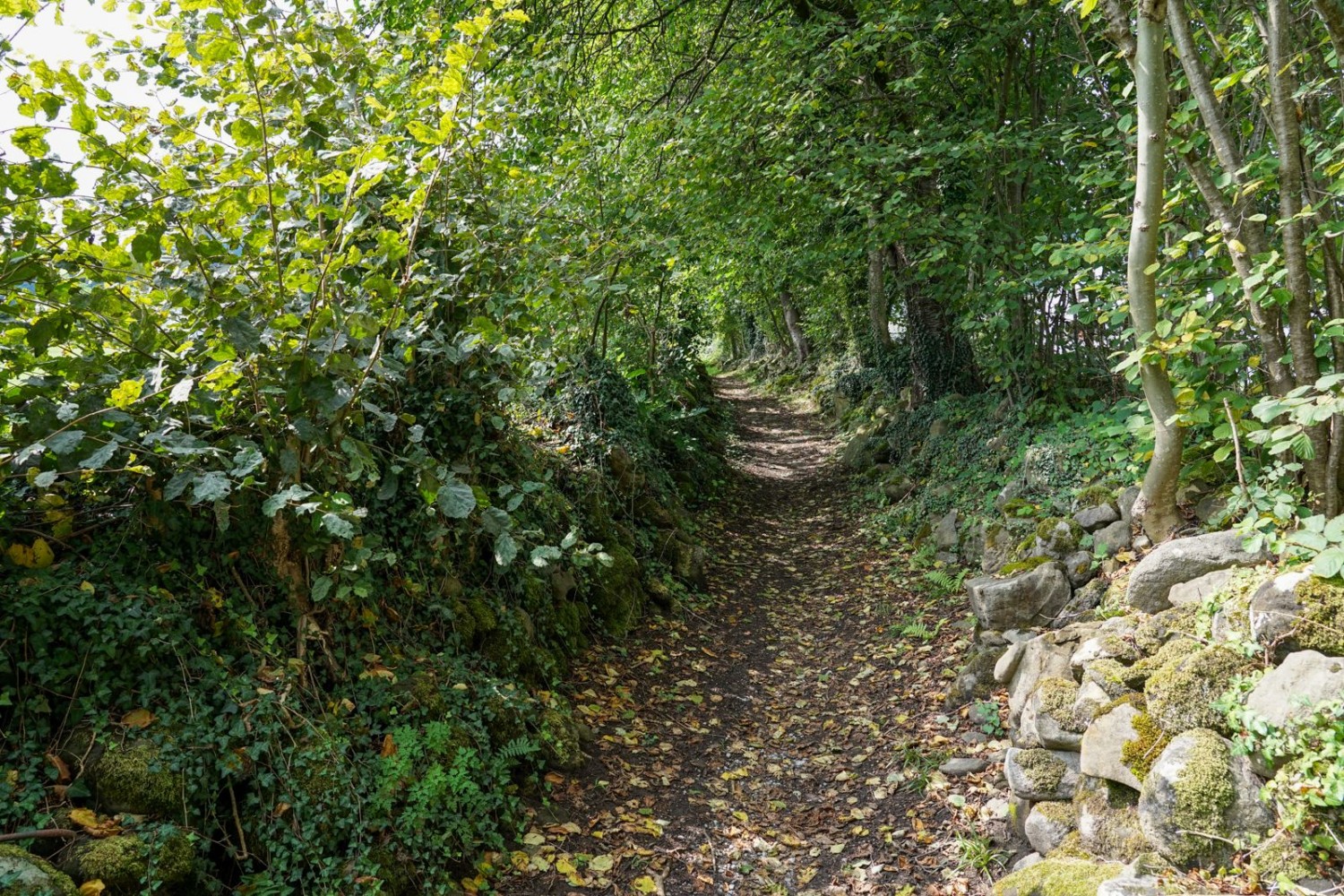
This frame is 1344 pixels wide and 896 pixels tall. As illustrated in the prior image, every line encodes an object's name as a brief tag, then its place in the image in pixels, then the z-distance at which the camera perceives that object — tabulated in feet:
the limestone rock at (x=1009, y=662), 15.76
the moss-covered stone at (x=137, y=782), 9.10
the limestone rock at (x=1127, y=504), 16.97
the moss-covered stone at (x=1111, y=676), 12.11
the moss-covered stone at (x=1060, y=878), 10.04
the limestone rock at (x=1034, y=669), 14.14
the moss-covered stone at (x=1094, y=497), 18.10
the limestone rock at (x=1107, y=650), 12.80
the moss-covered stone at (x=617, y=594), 20.63
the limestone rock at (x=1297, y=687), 9.23
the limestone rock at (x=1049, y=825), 11.49
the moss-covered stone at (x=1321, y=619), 10.06
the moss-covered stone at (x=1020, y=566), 17.78
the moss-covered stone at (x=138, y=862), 8.34
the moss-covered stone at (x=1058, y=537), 17.85
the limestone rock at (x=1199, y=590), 12.57
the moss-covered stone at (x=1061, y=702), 12.41
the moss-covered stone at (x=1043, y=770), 12.23
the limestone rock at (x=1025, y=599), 16.96
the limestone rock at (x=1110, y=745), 11.04
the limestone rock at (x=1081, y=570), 16.99
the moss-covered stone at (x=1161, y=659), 11.84
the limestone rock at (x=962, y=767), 14.23
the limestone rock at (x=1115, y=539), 16.69
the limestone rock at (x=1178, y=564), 13.14
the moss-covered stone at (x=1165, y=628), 12.51
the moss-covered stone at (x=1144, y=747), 10.64
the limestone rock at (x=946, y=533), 24.72
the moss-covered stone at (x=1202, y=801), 9.46
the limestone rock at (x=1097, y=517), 17.58
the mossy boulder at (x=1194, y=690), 10.59
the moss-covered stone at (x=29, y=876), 7.55
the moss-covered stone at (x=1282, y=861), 8.57
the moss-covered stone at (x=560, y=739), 14.67
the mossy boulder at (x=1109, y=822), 10.52
